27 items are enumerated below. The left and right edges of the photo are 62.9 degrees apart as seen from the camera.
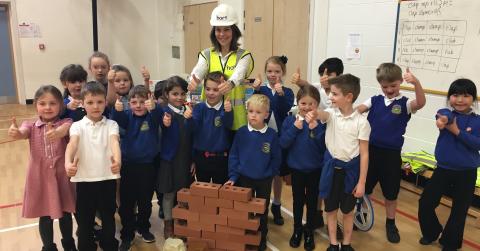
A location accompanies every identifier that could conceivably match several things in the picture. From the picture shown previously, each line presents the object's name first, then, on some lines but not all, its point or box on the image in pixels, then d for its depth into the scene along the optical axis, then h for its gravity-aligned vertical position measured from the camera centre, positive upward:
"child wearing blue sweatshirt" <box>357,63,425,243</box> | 2.80 -0.56
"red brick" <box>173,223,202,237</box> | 2.79 -1.29
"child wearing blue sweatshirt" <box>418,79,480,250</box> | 2.58 -0.73
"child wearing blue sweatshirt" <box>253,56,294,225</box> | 3.10 -0.35
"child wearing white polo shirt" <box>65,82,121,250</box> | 2.42 -0.68
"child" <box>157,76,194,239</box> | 2.83 -0.71
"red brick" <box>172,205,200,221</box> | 2.76 -1.16
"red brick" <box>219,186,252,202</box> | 2.62 -0.96
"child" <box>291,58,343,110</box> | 3.07 -0.20
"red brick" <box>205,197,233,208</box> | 2.67 -1.04
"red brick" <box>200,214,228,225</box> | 2.72 -1.17
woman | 2.90 -0.09
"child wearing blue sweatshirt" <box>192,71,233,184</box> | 2.80 -0.58
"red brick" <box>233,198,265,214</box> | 2.62 -1.04
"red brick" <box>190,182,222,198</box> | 2.68 -0.96
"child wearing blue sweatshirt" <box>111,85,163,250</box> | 2.68 -0.72
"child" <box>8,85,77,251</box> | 2.44 -0.71
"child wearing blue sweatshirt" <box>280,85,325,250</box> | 2.67 -0.74
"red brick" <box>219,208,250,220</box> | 2.66 -1.11
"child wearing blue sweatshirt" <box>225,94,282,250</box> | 2.69 -0.72
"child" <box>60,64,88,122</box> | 2.90 -0.25
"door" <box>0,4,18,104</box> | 8.25 -0.41
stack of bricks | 2.65 -1.15
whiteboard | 3.63 +0.09
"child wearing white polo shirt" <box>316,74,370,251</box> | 2.50 -0.63
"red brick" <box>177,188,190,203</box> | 2.74 -1.02
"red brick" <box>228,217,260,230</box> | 2.66 -1.18
